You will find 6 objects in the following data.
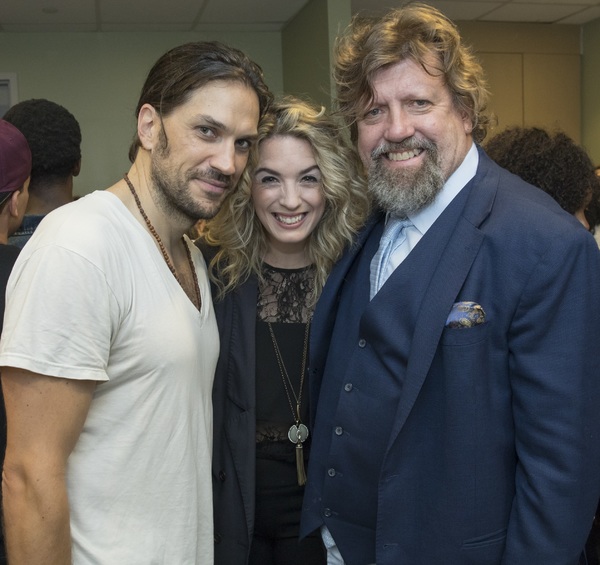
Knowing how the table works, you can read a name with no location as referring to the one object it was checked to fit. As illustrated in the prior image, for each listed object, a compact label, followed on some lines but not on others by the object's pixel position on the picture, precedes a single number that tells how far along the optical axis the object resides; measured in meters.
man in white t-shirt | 1.20
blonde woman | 1.82
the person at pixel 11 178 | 1.76
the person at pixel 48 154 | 2.48
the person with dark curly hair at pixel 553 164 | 2.27
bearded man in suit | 1.35
